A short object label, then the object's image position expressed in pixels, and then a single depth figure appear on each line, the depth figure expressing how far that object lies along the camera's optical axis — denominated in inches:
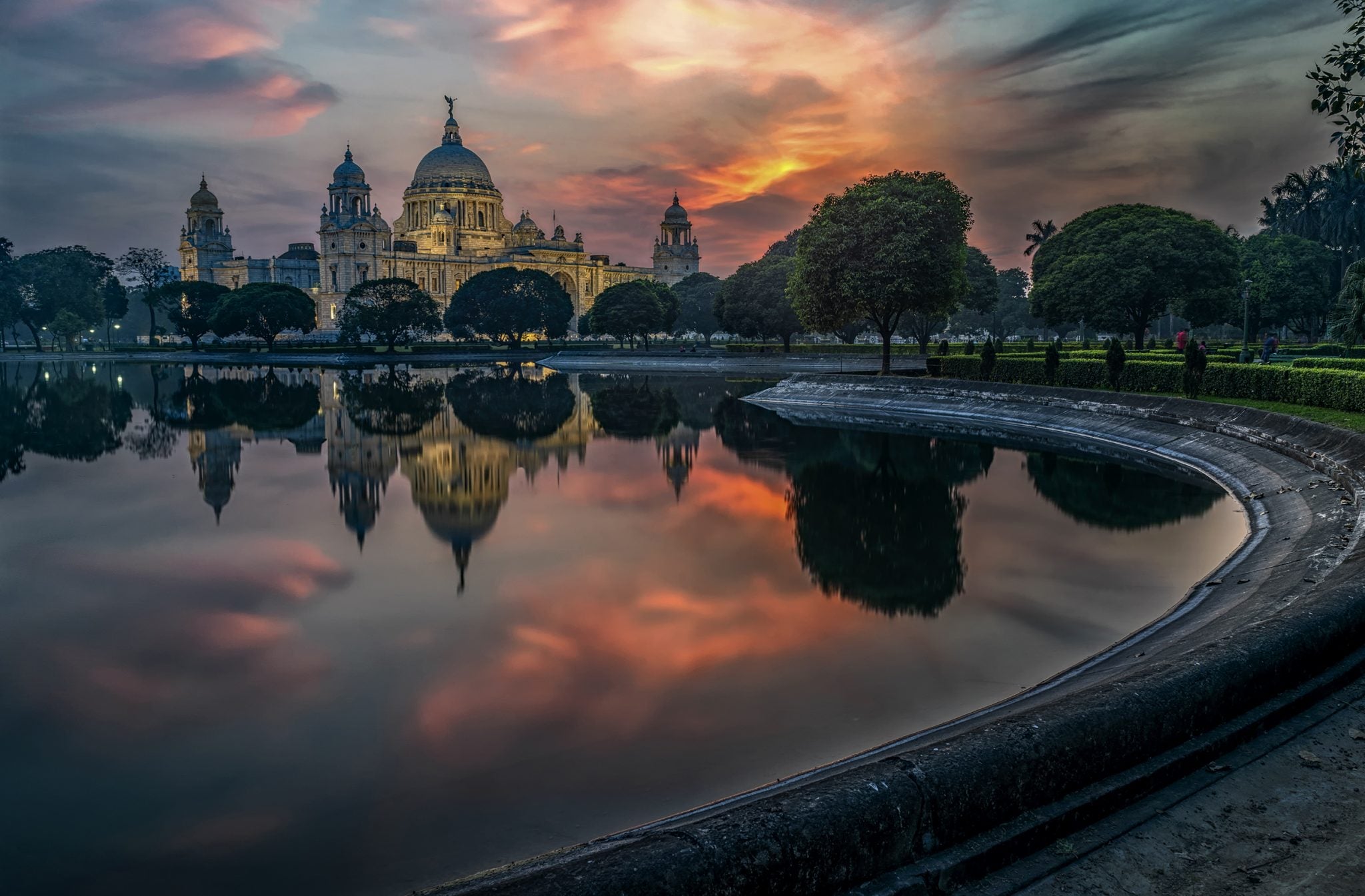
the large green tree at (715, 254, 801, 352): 3117.6
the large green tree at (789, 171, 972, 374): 1780.3
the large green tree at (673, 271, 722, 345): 4852.4
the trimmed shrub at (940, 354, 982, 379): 1711.4
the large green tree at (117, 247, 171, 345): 5462.6
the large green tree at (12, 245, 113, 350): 4355.3
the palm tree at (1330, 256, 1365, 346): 1160.2
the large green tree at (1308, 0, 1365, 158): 487.5
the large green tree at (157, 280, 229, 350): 4217.5
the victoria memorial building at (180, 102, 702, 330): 5723.4
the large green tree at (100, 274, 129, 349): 5044.3
